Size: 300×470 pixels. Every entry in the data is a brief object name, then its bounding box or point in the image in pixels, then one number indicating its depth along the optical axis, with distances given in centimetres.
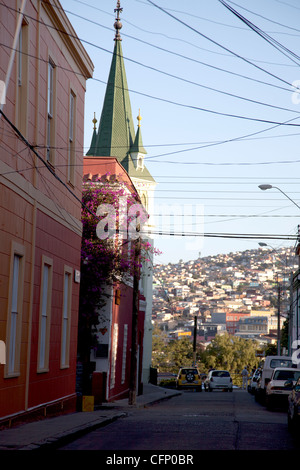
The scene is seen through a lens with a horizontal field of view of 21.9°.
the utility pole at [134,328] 2742
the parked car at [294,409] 1407
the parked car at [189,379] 5353
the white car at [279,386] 2483
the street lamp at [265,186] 2829
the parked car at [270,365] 3019
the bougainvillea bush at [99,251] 2667
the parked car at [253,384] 4412
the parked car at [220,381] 5153
